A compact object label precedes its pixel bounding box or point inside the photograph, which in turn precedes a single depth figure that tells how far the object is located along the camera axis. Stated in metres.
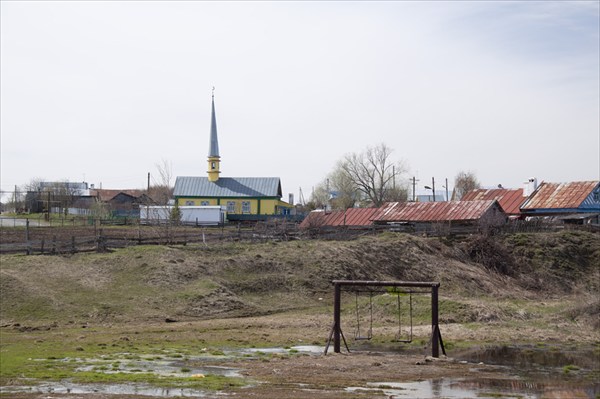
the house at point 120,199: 110.11
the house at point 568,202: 78.69
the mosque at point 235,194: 100.81
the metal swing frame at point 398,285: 30.45
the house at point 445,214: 72.12
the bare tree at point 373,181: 115.12
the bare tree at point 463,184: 141.38
